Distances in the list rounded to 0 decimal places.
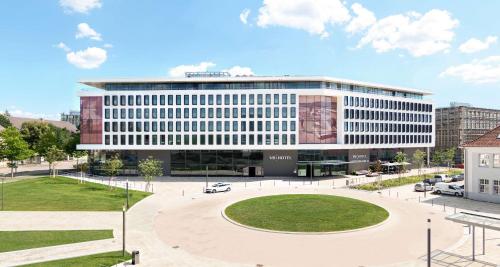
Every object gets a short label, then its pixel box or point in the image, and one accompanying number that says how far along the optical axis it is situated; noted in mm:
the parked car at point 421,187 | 54269
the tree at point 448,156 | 87450
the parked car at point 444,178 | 64925
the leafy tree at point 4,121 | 123500
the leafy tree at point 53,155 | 66312
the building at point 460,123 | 111375
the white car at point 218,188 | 55031
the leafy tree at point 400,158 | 67875
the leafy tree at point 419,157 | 73188
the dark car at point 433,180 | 59519
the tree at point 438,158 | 87250
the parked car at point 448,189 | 49188
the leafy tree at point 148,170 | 54656
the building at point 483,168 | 44406
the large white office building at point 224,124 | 72250
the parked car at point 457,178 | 66306
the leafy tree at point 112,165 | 55812
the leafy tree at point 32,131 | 105500
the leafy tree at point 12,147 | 71500
